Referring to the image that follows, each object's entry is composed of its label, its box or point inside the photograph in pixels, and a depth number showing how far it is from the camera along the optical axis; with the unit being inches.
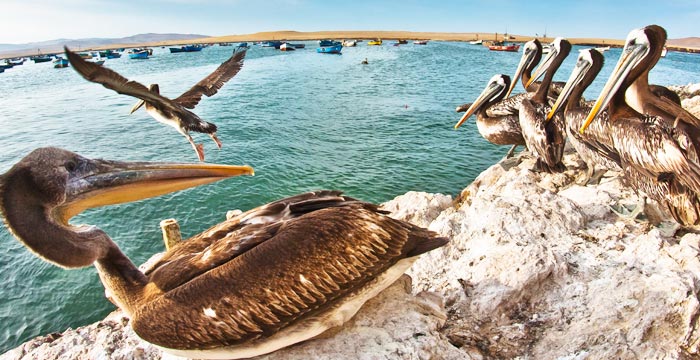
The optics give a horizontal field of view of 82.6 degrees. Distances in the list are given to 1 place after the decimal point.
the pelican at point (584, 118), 207.0
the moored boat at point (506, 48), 2432.3
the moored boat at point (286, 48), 2716.5
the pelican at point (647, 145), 150.7
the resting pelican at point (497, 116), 321.4
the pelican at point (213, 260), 92.3
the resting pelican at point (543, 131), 259.0
